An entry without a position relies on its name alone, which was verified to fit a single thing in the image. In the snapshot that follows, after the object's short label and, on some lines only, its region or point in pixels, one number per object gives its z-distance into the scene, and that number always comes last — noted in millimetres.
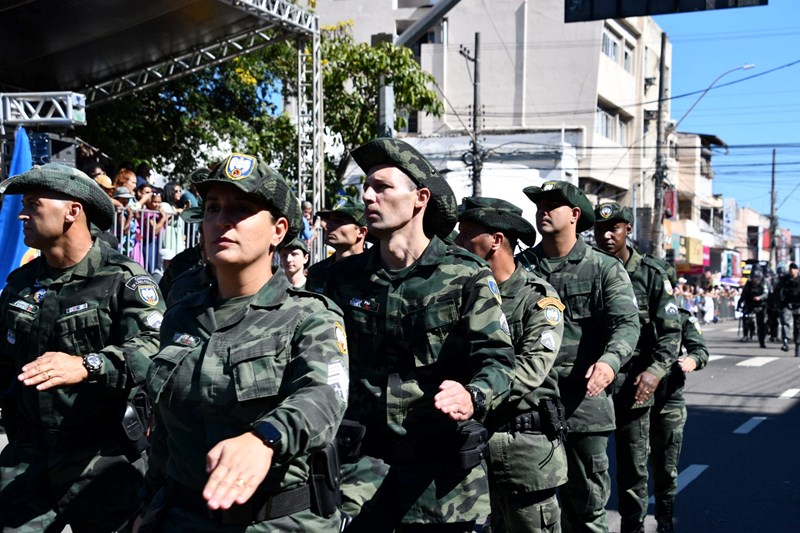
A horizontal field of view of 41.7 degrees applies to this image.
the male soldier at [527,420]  5008
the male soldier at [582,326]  5828
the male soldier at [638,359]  6762
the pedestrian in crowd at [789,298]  23114
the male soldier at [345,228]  7293
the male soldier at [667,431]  7230
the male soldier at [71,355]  4234
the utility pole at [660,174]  30484
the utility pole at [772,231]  69812
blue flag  9289
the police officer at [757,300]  25375
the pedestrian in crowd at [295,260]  7609
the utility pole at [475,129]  29375
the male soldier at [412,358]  3994
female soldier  2951
